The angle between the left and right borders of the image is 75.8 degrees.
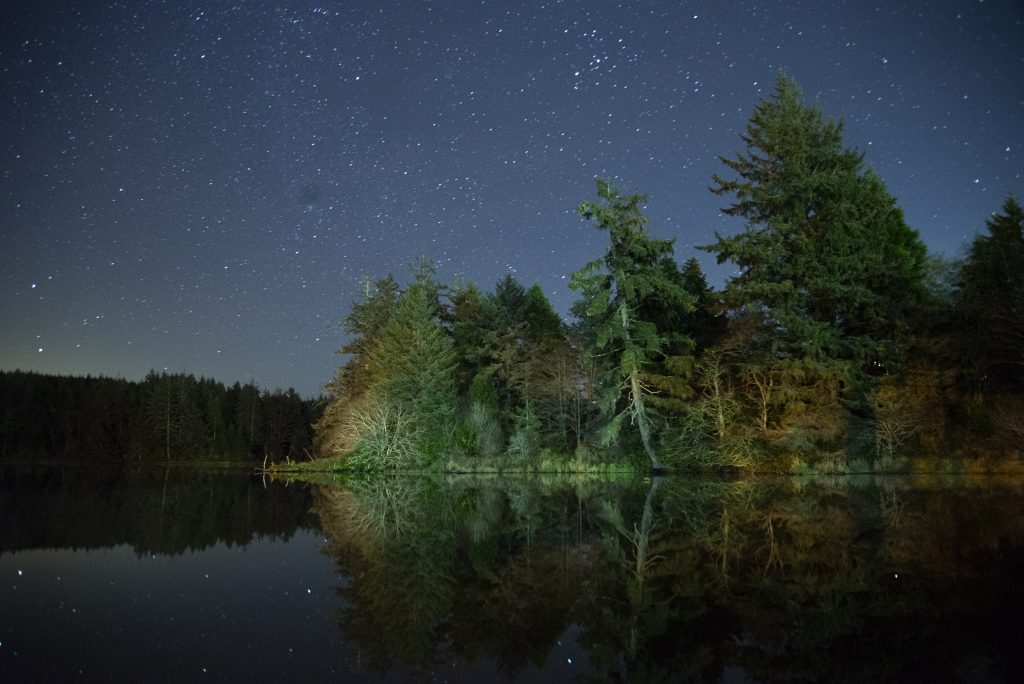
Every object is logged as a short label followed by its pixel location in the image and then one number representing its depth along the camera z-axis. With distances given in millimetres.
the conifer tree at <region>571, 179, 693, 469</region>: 31250
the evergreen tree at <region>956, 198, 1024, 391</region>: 25188
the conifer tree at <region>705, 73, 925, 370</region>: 29172
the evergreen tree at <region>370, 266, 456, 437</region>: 38719
